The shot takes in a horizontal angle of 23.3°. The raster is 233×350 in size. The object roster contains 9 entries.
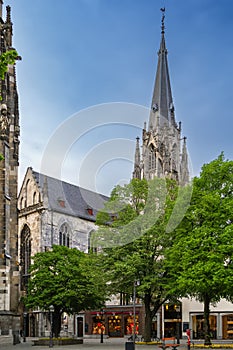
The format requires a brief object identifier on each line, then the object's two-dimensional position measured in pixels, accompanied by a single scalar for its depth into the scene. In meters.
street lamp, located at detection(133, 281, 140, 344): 34.88
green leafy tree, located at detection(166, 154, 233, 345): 31.11
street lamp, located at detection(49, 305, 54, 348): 36.78
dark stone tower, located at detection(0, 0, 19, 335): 39.66
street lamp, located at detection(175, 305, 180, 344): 49.96
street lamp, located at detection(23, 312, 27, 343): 61.47
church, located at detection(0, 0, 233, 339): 41.78
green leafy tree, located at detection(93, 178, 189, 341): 36.81
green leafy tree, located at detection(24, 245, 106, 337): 43.38
